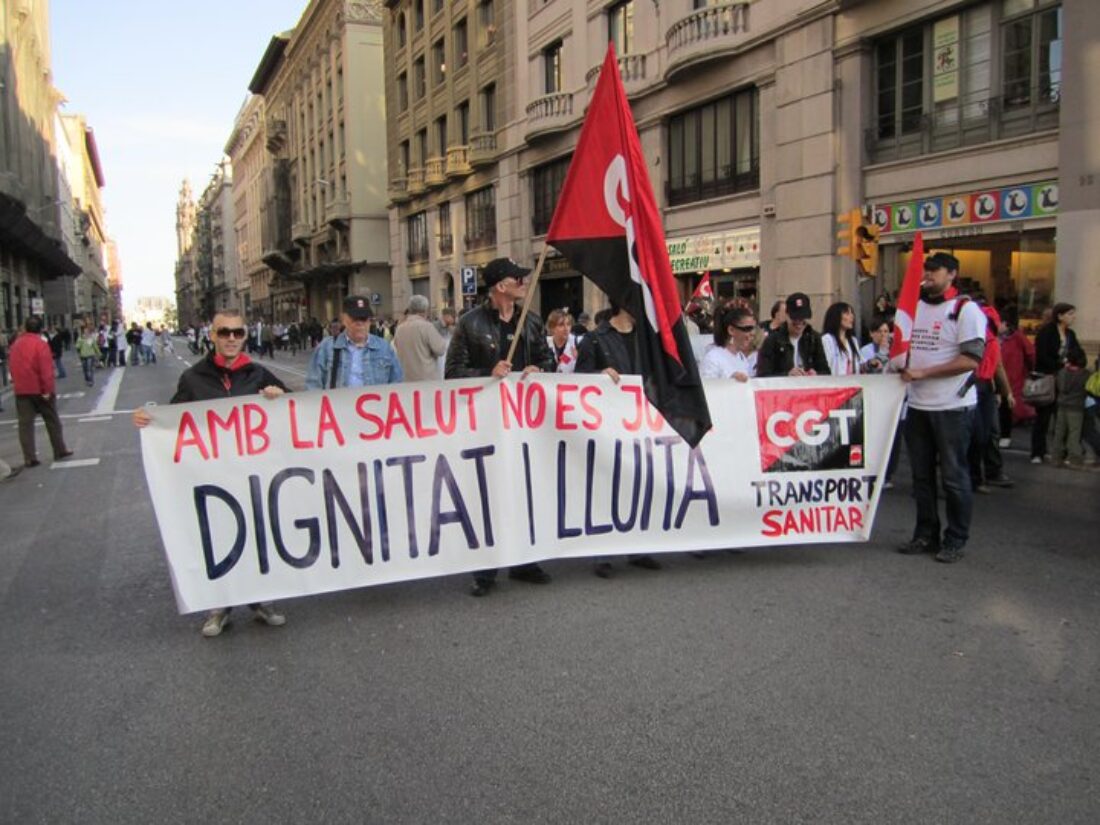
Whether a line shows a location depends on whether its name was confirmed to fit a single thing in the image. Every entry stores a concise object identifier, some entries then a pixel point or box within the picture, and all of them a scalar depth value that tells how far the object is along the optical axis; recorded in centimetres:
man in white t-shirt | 564
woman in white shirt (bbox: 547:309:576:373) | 1007
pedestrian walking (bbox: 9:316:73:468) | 1088
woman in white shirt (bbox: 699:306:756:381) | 615
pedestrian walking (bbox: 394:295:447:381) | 961
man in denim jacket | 602
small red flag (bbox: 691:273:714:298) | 1382
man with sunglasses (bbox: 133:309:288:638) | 480
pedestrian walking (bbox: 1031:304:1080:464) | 984
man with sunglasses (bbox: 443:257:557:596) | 542
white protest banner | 478
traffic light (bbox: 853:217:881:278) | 1291
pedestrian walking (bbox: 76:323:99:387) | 2705
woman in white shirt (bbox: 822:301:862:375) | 750
